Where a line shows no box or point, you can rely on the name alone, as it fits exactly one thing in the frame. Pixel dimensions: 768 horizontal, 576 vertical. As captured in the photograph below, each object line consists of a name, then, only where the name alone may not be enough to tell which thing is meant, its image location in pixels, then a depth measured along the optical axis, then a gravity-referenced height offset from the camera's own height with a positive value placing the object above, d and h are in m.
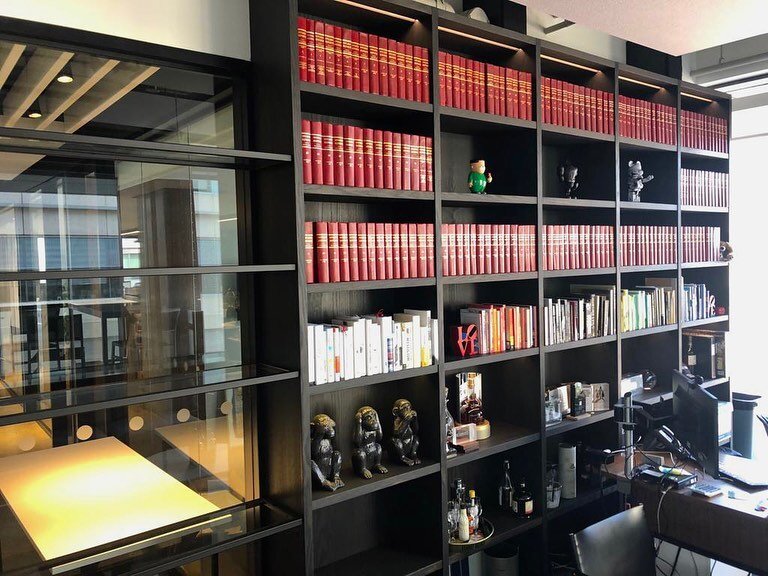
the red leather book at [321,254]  2.38 +0.06
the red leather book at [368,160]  2.52 +0.43
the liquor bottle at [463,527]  2.84 -1.20
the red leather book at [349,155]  2.45 +0.44
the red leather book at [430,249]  2.68 +0.07
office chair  2.31 -1.10
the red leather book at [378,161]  2.55 +0.43
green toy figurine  3.04 +0.43
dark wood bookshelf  2.34 -0.05
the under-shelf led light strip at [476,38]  2.81 +1.07
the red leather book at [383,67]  2.56 +0.82
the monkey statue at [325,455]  2.40 -0.74
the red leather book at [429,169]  2.68 +0.42
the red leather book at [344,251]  2.44 +0.07
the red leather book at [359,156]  2.49 +0.44
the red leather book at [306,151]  2.34 +0.44
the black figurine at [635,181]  3.78 +0.49
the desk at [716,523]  2.57 -1.15
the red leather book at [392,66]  2.58 +0.83
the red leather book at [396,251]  2.58 +0.06
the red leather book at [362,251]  2.49 +0.07
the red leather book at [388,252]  2.56 +0.06
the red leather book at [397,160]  2.58 +0.44
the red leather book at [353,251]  2.47 +0.07
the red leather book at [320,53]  2.37 +0.82
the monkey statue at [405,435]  2.67 -0.73
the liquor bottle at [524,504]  3.12 -1.21
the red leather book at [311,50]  2.35 +0.83
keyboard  2.86 -1.03
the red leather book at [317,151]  2.36 +0.45
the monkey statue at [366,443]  2.56 -0.73
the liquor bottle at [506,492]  3.20 -1.18
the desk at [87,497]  1.99 -0.76
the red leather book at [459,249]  2.82 +0.07
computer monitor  2.83 -0.78
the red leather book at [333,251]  2.41 +0.07
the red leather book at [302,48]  2.33 +0.83
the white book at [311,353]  2.33 -0.32
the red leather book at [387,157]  2.56 +0.45
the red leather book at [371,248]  2.52 +0.08
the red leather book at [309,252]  2.38 +0.06
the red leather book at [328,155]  2.40 +0.44
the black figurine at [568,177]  3.52 +0.48
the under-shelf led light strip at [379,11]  2.49 +1.06
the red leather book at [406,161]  2.60 +0.44
